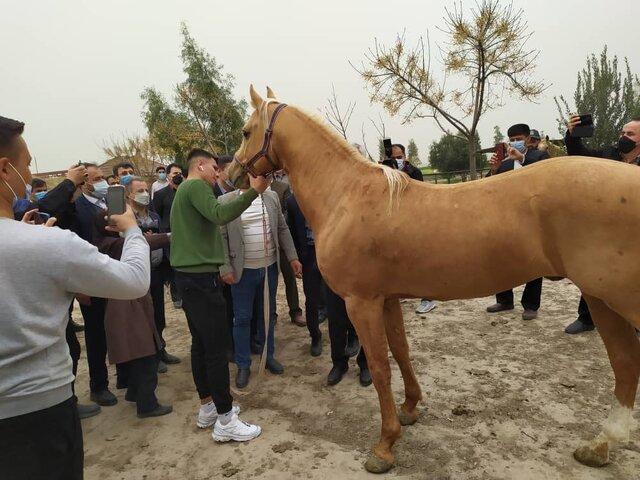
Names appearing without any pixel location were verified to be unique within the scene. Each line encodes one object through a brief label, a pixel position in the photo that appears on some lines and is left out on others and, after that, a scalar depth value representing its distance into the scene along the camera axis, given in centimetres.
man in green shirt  277
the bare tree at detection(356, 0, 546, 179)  1220
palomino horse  192
